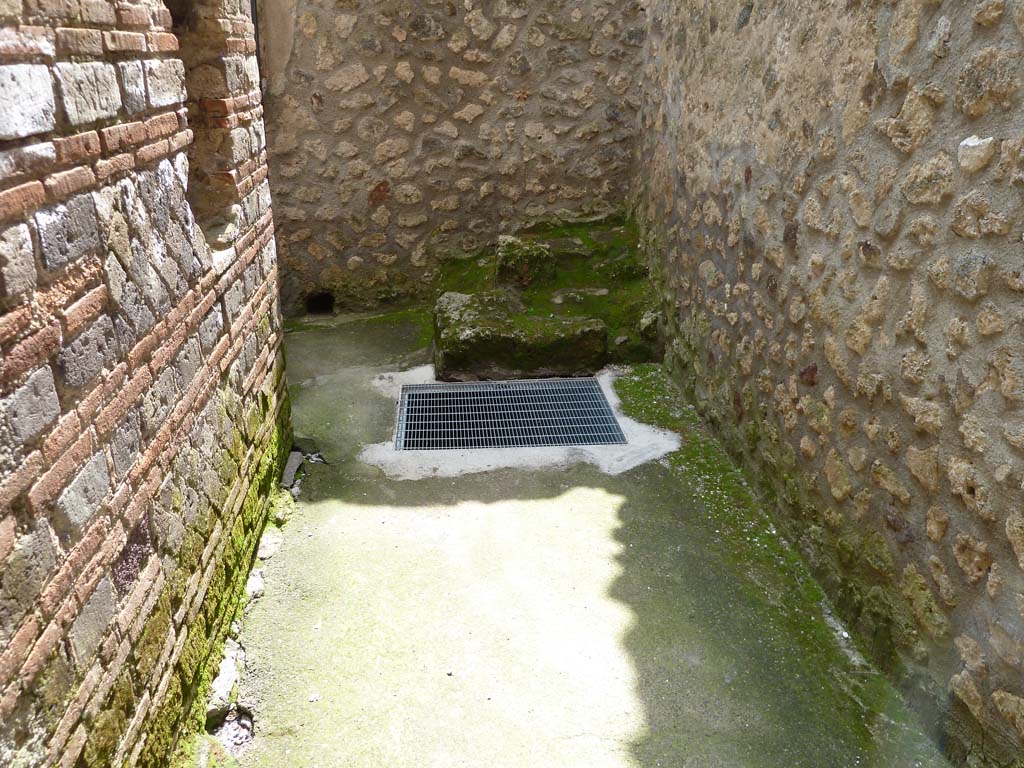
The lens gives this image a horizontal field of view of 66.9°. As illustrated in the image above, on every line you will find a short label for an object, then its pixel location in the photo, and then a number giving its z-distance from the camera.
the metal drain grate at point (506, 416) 4.02
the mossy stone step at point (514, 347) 4.70
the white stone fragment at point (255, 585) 2.83
